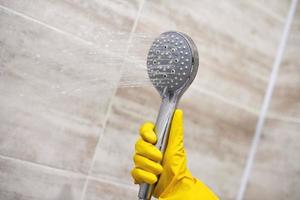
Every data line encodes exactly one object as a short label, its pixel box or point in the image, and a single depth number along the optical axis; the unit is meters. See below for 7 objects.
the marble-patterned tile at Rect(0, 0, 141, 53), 0.84
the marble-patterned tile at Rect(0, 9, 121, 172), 0.81
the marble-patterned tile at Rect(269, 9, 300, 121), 1.17
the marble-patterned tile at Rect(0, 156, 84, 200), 0.82
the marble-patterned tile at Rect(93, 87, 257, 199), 0.94
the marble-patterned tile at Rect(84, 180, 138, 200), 0.91
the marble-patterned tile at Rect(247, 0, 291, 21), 1.20
